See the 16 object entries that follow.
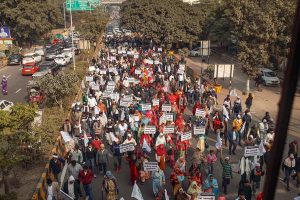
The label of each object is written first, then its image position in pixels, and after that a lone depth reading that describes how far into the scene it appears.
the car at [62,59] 37.78
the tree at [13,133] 11.16
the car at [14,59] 41.44
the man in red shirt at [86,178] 10.98
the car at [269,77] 28.41
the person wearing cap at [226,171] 11.13
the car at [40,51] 43.91
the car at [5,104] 21.03
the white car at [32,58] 35.94
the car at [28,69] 35.09
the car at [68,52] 41.24
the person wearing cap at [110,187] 10.20
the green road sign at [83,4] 47.53
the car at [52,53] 42.56
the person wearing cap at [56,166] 11.91
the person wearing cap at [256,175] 10.92
